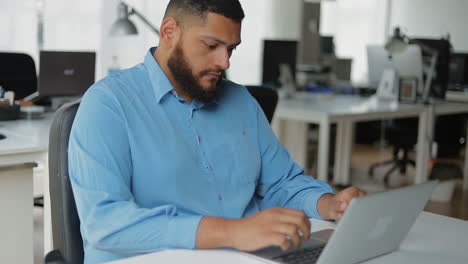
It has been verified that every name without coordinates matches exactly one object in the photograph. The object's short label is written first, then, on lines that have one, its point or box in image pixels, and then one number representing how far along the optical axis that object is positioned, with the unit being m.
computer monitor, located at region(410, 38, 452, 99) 5.20
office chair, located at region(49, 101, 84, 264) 1.50
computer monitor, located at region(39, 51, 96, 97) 3.34
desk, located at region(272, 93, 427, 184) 4.20
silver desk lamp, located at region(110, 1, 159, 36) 4.02
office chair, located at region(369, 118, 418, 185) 5.84
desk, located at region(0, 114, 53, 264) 2.42
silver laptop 1.10
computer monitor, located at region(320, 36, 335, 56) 7.38
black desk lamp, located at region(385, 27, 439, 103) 4.80
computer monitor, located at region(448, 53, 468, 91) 6.76
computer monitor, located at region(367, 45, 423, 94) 4.98
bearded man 1.29
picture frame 4.99
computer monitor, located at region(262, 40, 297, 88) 4.89
